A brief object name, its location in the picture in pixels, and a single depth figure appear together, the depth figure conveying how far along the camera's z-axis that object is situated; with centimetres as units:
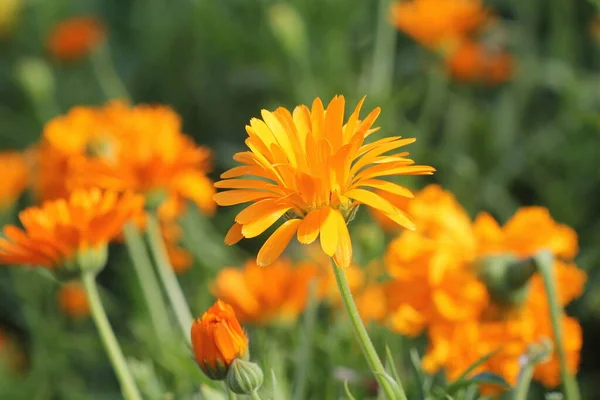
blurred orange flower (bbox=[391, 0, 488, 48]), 123
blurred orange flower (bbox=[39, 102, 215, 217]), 84
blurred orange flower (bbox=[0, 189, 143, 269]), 77
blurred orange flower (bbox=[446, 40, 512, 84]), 125
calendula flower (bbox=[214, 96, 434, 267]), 70
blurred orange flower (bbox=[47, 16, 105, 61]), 148
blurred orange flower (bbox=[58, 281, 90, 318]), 114
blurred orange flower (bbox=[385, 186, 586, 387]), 79
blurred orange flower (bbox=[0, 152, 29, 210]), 119
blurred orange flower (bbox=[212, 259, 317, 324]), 88
